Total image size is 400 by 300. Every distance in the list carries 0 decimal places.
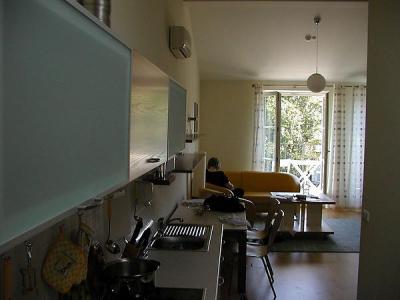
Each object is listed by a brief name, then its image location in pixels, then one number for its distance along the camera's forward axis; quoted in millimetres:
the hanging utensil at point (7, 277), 989
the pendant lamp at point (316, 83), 5414
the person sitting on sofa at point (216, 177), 6016
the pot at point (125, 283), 1590
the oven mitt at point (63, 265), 1212
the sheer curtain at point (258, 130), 7570
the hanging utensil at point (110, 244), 1886
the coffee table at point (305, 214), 5762
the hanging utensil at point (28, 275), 1095
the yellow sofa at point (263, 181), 7086
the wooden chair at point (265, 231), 4098
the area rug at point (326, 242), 5289
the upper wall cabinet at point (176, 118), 2089
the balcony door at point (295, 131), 7727
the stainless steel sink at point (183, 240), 2818
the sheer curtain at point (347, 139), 7535
